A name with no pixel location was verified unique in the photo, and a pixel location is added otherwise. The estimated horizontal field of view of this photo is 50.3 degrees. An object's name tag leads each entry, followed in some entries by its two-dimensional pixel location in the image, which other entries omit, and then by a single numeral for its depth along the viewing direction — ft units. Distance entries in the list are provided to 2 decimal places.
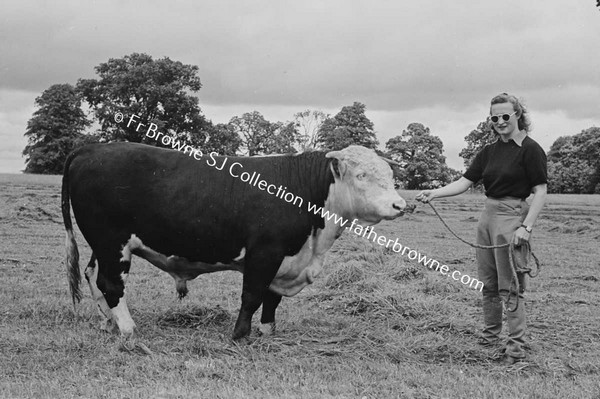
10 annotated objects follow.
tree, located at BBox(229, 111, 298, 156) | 143.54
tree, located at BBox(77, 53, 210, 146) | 143.13
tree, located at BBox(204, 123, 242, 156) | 149.59
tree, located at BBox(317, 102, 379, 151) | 145.48
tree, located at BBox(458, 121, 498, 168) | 188.89
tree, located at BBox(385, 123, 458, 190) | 174.29
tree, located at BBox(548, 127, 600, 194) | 187.52
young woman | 19.94
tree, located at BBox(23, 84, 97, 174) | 169.66
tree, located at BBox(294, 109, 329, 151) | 86.59
